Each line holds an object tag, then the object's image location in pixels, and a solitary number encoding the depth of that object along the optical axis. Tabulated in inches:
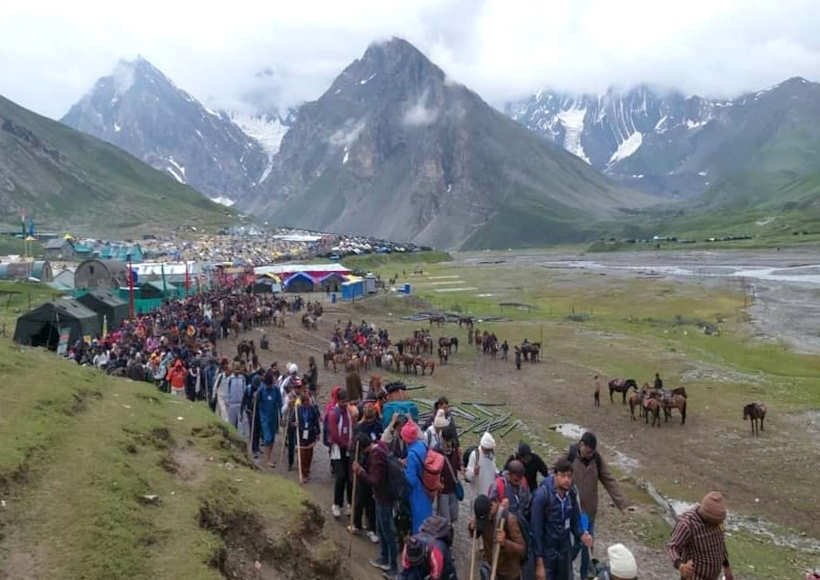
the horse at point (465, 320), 2260.8
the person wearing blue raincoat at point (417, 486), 410.6
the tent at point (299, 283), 3383.4
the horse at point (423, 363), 1481.3
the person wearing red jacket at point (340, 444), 513.7
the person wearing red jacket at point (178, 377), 842.8
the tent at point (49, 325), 1326.3
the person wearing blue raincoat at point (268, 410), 636.7
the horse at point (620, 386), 1178.4
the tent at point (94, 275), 2519.7
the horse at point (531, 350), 1636.3
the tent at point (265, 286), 3068.4
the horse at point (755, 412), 994.1
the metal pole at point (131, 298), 1702.6
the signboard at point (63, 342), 1243.5
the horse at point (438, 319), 2328.9
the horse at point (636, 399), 1081.4
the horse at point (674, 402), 1048.2
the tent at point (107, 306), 1651.1
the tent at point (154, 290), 2186.3
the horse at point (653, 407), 1046.4
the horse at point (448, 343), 1691.7
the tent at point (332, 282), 3356.3
